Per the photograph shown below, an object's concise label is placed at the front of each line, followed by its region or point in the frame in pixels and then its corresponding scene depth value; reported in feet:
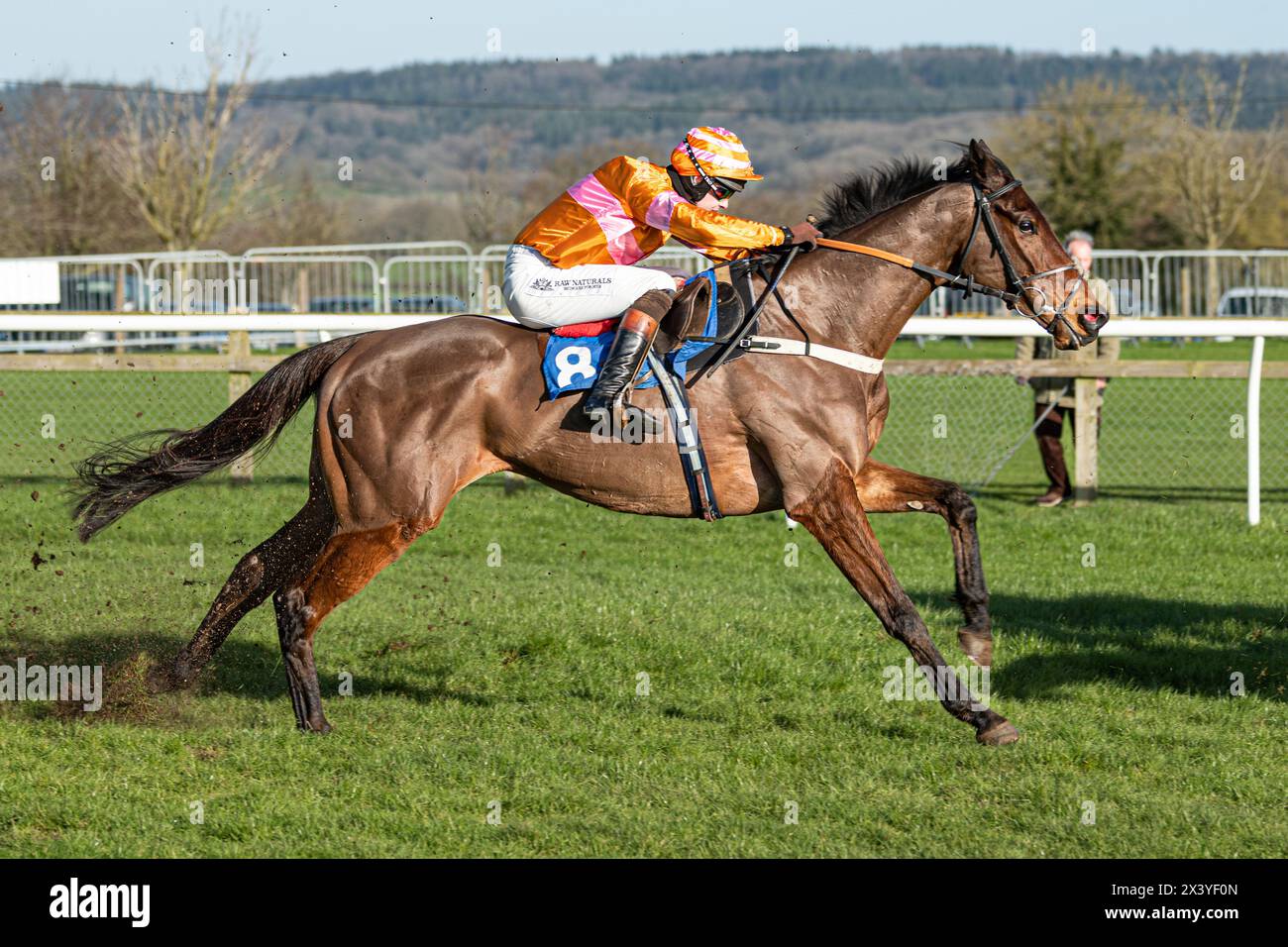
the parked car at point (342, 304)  76.74
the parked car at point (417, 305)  74.29
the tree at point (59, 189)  109.81
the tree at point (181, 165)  106.32
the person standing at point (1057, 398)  35.14
